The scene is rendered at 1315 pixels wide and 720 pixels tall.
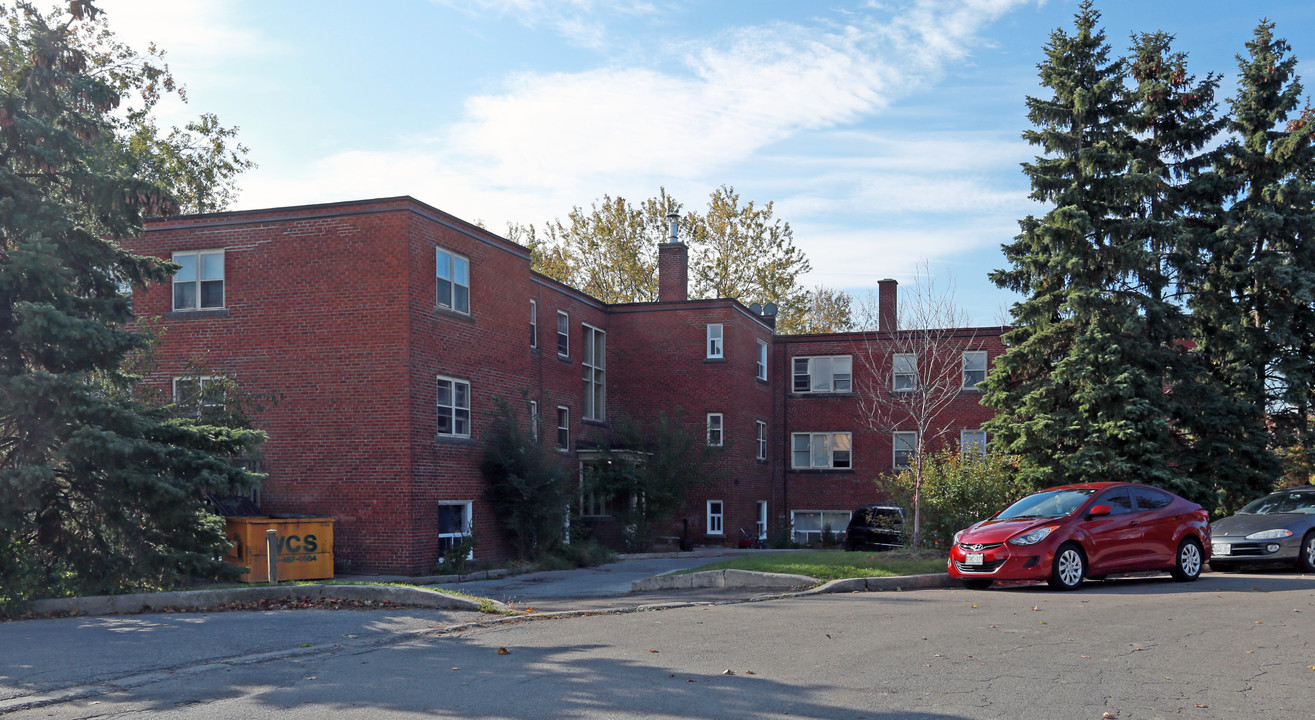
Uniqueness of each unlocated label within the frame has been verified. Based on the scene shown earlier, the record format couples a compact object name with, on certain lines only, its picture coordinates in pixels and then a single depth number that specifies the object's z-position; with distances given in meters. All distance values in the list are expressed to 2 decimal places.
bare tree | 36.41
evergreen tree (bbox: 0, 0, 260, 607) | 14.34
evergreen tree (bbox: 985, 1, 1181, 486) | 24.25
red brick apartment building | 21.72
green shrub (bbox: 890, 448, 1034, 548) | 20.44
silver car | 18.73
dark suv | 29.03
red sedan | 15.40
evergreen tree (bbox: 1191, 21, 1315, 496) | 26.36
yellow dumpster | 19.88
